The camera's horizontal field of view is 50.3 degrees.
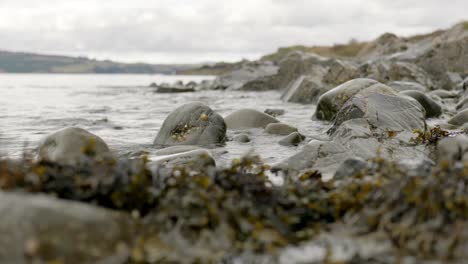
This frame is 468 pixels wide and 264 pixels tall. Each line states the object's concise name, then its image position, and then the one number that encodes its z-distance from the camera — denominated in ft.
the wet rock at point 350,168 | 13.53
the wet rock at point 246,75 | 90.26
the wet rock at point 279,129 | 29.94
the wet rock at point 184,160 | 17.35
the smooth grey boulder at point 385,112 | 24.80
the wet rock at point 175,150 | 21.70
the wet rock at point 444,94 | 54.08
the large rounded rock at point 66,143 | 20.33
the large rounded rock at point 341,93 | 29.66
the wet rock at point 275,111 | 43.35
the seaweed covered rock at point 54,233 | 7.55
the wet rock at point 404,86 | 48.06
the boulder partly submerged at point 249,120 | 32.24
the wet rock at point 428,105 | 37.32
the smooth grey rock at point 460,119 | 30.36
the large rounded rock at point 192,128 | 26.81
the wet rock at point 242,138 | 27.55
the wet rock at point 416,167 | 10.62
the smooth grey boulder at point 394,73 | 60.54
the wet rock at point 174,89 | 86.69
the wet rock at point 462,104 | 39.01
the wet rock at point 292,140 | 26.37
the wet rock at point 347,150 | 18.57
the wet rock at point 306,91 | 55.52
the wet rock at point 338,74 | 58.85
